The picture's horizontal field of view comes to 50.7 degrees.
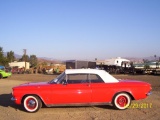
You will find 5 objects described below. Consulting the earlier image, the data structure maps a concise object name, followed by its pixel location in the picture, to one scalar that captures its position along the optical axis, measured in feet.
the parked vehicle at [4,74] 62.71
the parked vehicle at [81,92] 17.88
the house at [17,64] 151.15
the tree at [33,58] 231.91
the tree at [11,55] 177.68
